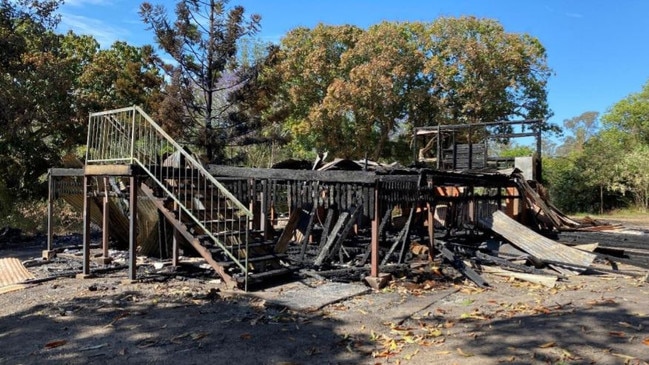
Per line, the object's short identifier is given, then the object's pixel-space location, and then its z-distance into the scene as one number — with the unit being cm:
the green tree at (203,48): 1695
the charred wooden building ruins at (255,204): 785
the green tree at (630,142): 2391
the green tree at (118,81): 1753
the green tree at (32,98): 1516
